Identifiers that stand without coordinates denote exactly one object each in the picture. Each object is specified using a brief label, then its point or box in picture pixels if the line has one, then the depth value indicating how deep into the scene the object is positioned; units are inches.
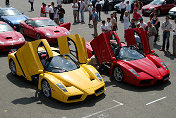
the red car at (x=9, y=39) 555.8
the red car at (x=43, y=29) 619.5
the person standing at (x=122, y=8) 906.1
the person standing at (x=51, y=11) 821.2
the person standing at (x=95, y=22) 721.1
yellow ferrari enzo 336.8
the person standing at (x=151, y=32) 572.7
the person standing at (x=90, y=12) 835.4
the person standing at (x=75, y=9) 880.3
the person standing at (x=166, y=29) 580.2
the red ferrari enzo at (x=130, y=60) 391.2
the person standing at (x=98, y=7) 917.0
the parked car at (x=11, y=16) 733.9
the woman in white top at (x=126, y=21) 661.3
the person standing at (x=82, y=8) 898.9
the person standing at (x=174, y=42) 559.9
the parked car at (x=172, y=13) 912.3
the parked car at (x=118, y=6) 1021.8
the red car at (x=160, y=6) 962.7
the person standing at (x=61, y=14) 786.1
